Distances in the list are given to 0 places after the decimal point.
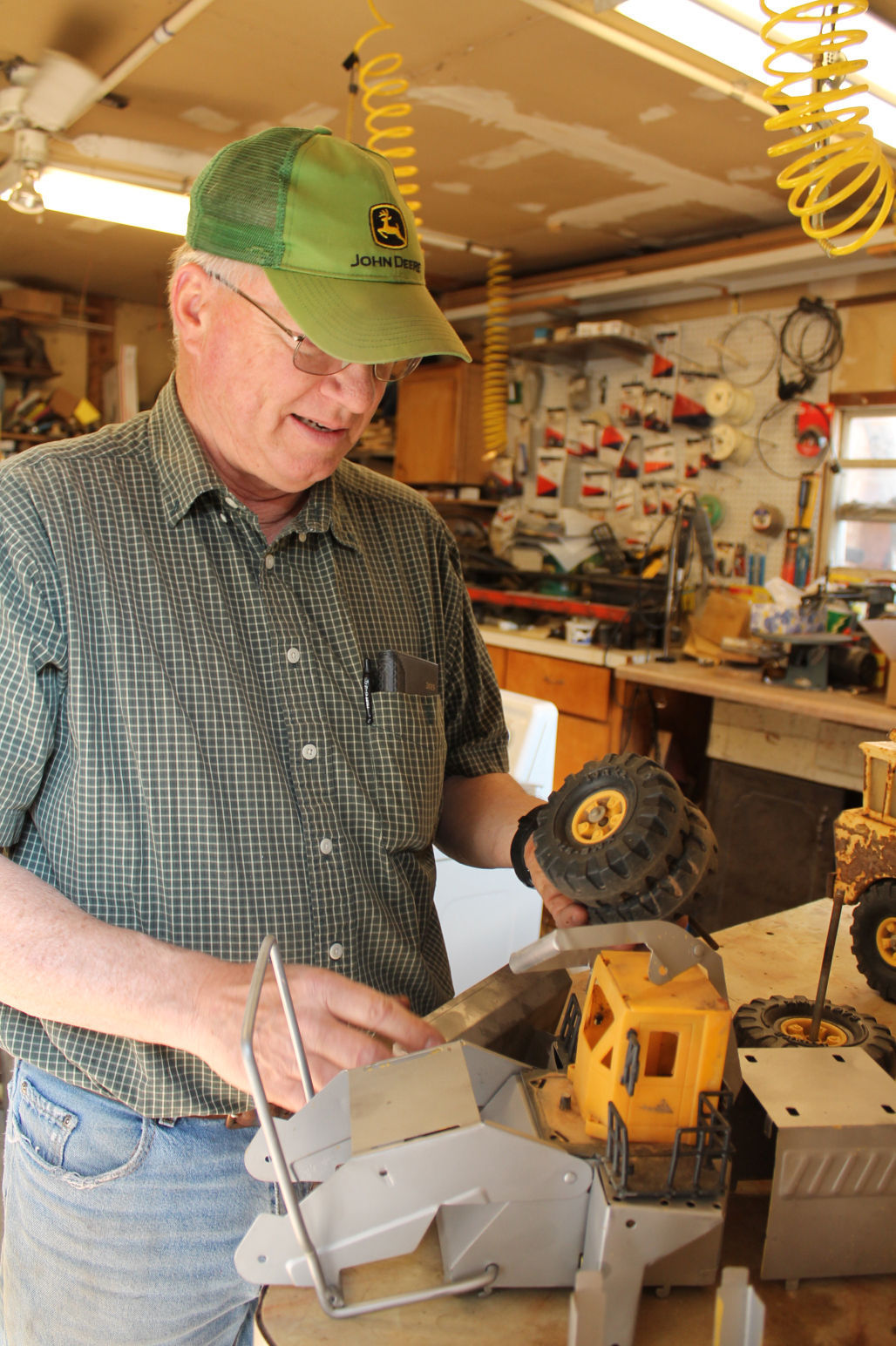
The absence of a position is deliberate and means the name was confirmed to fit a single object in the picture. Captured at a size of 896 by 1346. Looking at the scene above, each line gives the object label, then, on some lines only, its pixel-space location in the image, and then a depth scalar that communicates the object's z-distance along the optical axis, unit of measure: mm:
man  999
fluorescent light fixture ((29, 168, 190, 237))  3357
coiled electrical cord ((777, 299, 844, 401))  4227
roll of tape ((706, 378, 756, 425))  4477
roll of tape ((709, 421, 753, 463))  4508
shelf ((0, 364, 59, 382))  6395
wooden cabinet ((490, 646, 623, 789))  4141
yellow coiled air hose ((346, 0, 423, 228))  2424
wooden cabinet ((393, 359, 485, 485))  5574
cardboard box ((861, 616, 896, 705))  3057
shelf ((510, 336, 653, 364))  4840
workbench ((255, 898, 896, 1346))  704
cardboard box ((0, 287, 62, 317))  6379
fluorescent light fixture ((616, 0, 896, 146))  1931
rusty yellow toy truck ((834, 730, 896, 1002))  1287
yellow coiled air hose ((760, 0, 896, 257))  1438
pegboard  4469
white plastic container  2316
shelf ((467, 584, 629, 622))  4145
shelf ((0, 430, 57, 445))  6117
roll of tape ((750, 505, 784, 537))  4438
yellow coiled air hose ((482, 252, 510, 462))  4809
